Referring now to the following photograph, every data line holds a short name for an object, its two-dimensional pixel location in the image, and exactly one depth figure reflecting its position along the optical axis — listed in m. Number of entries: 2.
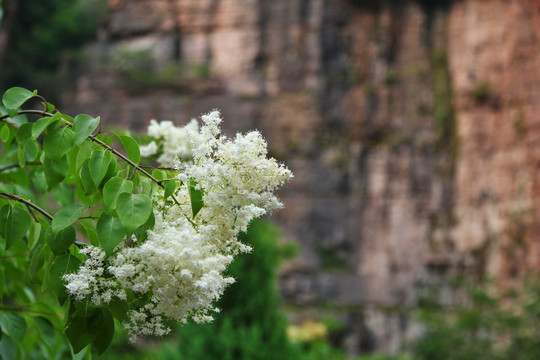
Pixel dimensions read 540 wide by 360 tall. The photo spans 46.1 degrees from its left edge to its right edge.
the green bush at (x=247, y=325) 4.78
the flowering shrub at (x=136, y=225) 1.31
